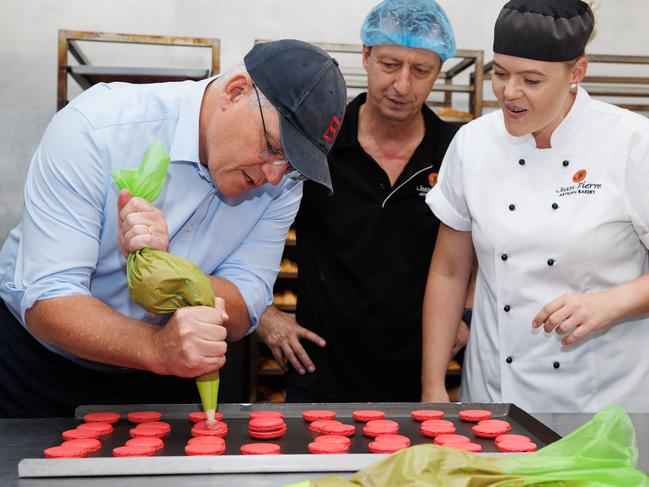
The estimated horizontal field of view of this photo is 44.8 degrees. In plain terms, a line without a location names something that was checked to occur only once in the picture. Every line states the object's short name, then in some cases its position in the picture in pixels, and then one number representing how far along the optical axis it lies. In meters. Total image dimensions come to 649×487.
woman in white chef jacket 1.81
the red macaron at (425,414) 1.57
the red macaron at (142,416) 1.50
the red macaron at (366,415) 1.55
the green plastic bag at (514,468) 1.01
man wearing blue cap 1.48
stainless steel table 1.19
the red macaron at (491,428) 1.47
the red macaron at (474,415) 1.57
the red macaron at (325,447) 1.31
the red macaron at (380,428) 1.45
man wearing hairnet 2.27
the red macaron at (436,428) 1.46
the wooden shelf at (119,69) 3.31
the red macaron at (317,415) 1.54
